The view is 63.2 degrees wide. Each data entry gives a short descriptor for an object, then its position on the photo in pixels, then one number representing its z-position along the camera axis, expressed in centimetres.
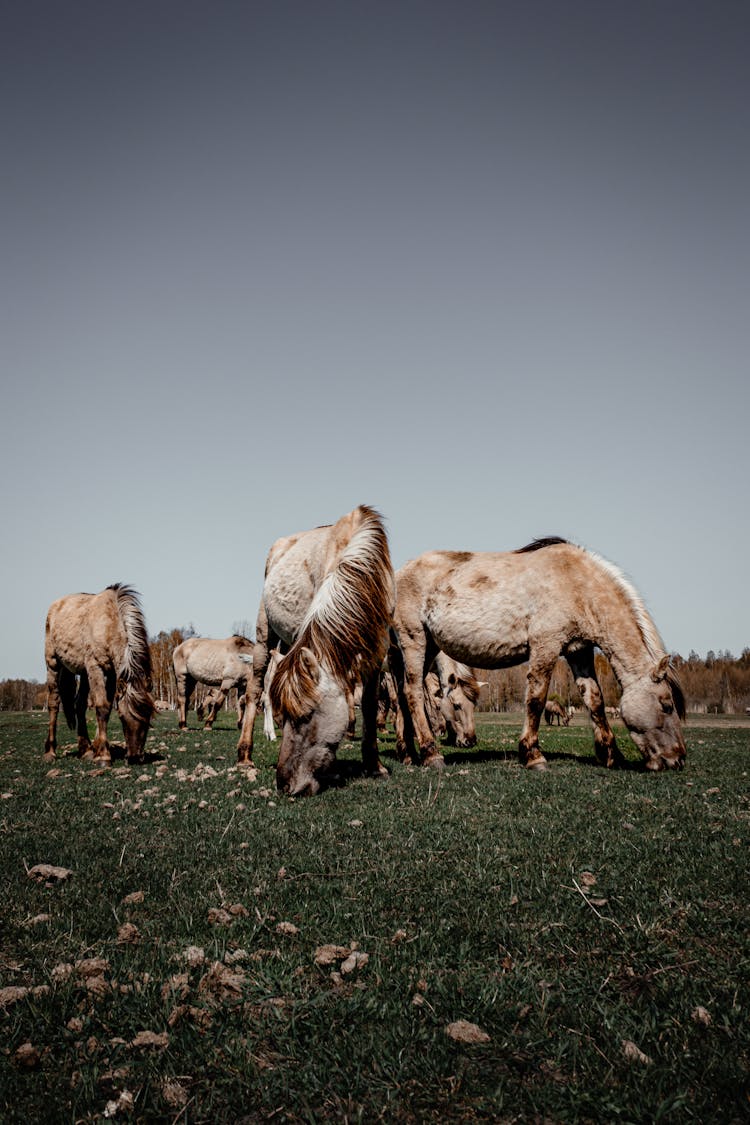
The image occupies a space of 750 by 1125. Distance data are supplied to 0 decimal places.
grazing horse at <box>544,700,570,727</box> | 2891
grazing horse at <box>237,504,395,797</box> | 697
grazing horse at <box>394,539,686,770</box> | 888
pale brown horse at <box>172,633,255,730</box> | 2473
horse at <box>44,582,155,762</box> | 1077
